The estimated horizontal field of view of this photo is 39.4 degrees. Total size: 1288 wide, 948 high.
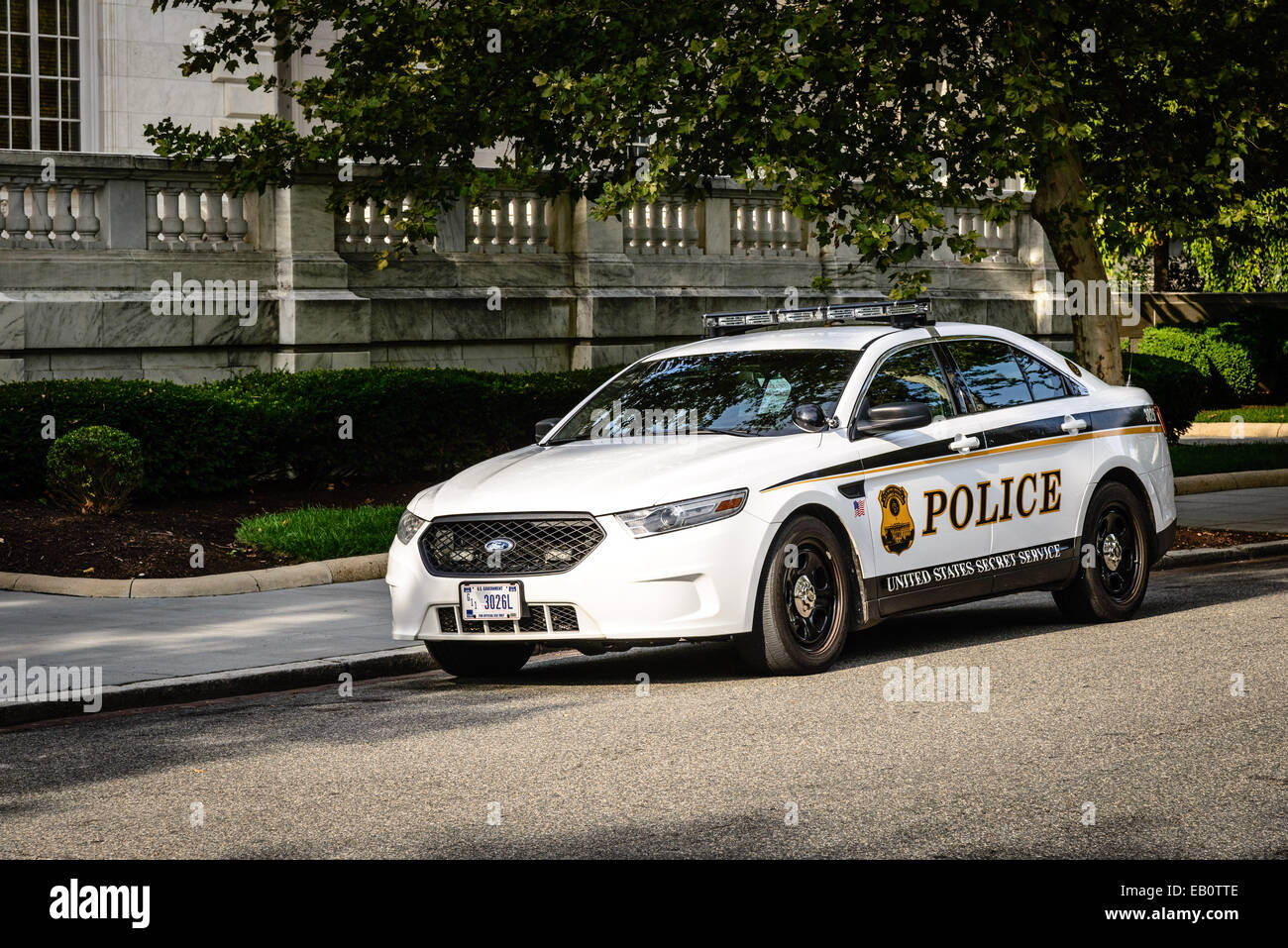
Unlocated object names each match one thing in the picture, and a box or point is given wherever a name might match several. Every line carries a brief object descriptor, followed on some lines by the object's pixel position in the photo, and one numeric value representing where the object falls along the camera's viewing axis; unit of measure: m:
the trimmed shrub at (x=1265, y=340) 31.78
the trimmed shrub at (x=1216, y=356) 31.14
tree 13.43
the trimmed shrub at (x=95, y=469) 13.74
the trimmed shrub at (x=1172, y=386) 23.12
